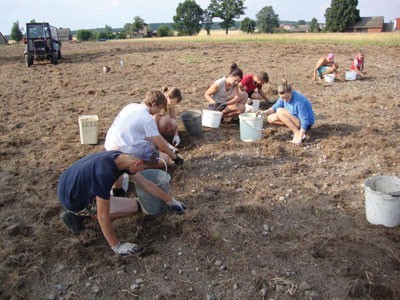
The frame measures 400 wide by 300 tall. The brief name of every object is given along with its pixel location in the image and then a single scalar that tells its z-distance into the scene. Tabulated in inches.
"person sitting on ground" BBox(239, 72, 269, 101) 261.7
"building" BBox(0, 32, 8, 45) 2153.9
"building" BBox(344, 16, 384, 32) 2898.9
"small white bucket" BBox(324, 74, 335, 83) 373.4
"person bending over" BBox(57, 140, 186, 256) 104.3
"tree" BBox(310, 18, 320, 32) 3447.3
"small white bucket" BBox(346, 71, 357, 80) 383.0
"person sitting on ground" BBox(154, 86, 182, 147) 189.5
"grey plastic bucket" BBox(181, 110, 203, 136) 211.9
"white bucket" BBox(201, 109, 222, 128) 226.8
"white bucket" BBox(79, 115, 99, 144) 203.5
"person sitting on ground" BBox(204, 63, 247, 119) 234.0
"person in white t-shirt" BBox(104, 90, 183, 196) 149.5
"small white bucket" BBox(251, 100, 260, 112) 263.6
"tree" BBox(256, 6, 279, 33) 3789.4
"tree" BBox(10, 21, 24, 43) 3275.1
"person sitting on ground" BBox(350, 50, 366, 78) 398.6
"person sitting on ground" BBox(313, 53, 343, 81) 385.4
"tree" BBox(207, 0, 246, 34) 3201.3
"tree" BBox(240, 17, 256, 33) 3208.7
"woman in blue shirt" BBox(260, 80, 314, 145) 198.5
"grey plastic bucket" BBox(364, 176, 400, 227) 118.2
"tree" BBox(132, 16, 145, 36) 3784.5
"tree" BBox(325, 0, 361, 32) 2770.7
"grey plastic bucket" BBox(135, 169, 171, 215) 131.4
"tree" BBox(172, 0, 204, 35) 3459.6
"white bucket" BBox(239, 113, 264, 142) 202.4
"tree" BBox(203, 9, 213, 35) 3420.3
